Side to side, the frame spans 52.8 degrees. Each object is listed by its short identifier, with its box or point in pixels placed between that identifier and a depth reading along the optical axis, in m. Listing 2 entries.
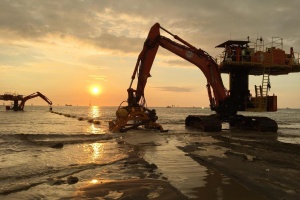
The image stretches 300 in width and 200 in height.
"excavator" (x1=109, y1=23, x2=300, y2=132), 19.92
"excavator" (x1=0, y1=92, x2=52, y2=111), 73.44
